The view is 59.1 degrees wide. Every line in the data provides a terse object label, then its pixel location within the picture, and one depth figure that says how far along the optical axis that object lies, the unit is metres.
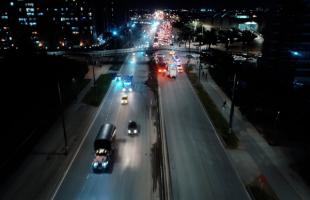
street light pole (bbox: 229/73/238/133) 39.14
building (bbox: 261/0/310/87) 65.69
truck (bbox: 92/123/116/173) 30.19
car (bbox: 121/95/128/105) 52.81
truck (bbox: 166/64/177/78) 72.88
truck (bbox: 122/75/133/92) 62.67
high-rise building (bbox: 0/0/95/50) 140.62
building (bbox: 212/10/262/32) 176.50
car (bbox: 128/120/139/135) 39.91
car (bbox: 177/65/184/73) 80.37
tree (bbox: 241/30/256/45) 117.81
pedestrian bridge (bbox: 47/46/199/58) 101.82
